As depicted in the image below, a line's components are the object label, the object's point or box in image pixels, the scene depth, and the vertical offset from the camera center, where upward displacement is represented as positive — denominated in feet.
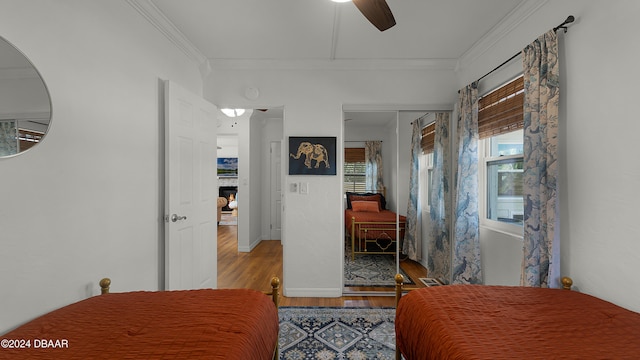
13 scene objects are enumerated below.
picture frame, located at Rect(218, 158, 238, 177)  31.30 +1.37
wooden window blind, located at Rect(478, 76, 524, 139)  7.06 +1.92
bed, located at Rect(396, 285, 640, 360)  3.25 -2.04
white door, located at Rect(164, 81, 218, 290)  7.30 -0.35
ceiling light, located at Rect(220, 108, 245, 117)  12.62 +3.17
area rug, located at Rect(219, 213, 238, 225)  25.38 -4.02
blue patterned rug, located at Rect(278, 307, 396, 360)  6.51 -4.16
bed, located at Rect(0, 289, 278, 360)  3.19 -2.02
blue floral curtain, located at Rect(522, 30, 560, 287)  5.64 +0.31
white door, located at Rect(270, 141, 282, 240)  18.39 -0.69
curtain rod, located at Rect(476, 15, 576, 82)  5.40 +3.13
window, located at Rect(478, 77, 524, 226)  7.29 +0.79
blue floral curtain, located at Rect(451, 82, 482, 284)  8.60 -0.66
